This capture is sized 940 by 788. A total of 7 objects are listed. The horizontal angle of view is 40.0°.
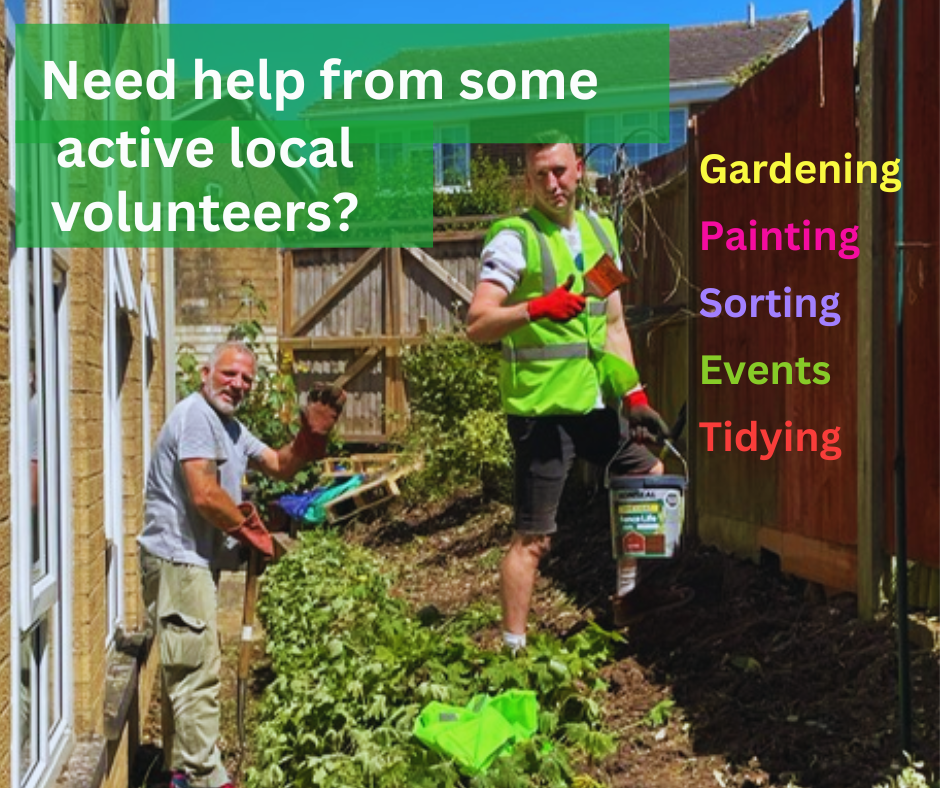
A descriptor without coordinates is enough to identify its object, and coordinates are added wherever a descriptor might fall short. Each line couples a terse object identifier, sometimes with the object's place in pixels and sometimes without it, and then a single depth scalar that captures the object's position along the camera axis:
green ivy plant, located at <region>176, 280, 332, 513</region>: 11.98
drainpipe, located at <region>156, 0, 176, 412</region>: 8.67
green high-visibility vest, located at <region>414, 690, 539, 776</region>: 3.62
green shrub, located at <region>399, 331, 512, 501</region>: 10.27
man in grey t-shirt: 4.80
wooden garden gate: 13.56
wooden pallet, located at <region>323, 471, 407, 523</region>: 11.13
